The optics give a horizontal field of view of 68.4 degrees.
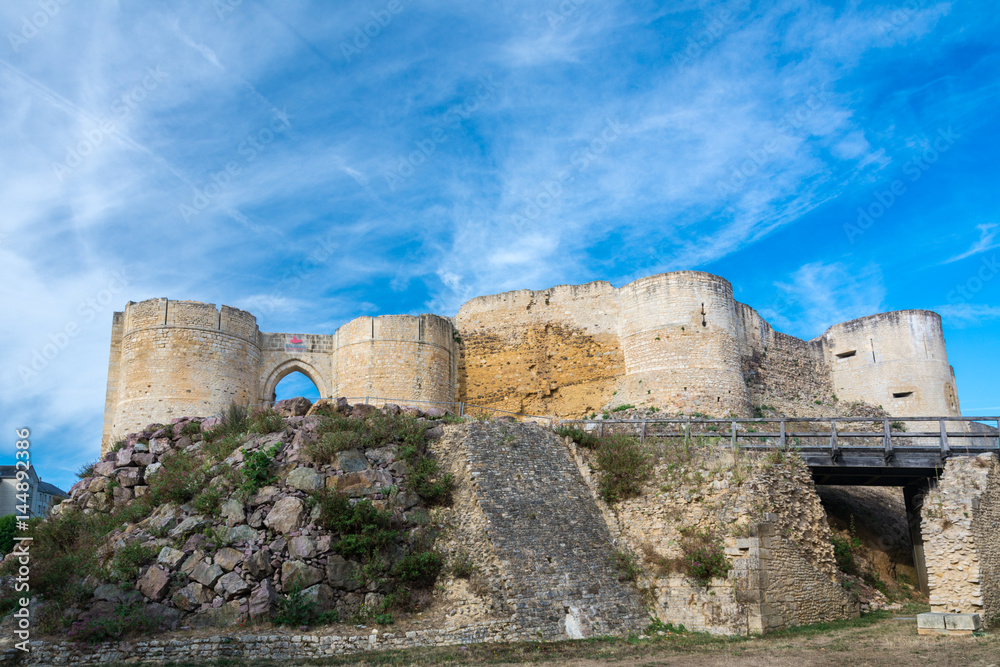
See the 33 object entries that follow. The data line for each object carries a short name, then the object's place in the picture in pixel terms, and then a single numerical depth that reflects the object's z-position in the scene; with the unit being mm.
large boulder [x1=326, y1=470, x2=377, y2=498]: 13789
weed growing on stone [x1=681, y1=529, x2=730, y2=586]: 13273
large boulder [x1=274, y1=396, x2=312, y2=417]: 17016
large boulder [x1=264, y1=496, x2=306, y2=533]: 12820
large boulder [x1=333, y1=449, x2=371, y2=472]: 14234
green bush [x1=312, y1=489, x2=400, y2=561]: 12609
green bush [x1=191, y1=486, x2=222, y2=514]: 13266
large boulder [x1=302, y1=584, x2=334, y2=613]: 11875
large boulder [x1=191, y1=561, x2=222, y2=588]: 11938
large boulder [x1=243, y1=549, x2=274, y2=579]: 12102
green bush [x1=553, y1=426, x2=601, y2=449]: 16875
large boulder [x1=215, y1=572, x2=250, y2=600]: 11805
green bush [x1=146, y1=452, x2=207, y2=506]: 13836
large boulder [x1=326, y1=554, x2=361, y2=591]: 12257
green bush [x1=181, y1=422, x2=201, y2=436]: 16609
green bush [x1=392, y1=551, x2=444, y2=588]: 12570
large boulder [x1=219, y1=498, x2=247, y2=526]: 12977
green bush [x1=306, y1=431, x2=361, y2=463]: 14336
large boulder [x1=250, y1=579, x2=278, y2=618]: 11586
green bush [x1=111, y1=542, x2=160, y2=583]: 11914
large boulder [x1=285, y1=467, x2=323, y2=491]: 13639
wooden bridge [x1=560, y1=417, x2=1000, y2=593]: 15195
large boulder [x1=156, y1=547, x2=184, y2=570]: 12195
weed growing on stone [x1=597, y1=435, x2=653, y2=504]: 15547
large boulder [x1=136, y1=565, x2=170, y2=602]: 11648
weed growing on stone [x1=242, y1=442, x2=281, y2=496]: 13578
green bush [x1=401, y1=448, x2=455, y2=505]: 14258
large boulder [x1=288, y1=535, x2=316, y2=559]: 12430
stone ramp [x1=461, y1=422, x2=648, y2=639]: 12320
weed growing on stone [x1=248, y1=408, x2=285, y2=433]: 15547
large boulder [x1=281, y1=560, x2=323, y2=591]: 12055
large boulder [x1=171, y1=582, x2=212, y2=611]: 11625
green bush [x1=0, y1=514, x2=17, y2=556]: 24484
